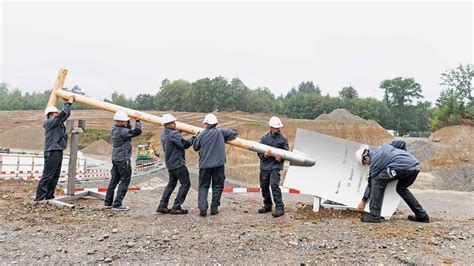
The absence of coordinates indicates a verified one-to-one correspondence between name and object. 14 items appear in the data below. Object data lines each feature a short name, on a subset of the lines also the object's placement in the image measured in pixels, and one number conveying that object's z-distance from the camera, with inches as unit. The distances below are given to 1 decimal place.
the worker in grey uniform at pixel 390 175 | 231.5
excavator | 832.2
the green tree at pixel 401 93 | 2854.3
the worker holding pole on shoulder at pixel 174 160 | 254.2
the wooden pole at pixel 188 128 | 259.3
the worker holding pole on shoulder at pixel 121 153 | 260.1
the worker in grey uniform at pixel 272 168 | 255.9
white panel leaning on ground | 260.2
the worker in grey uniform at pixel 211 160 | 250.7
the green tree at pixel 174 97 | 2625.5
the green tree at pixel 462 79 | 2018.9
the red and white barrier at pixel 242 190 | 396.8
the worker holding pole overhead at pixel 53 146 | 265.1
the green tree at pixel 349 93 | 3147.1
